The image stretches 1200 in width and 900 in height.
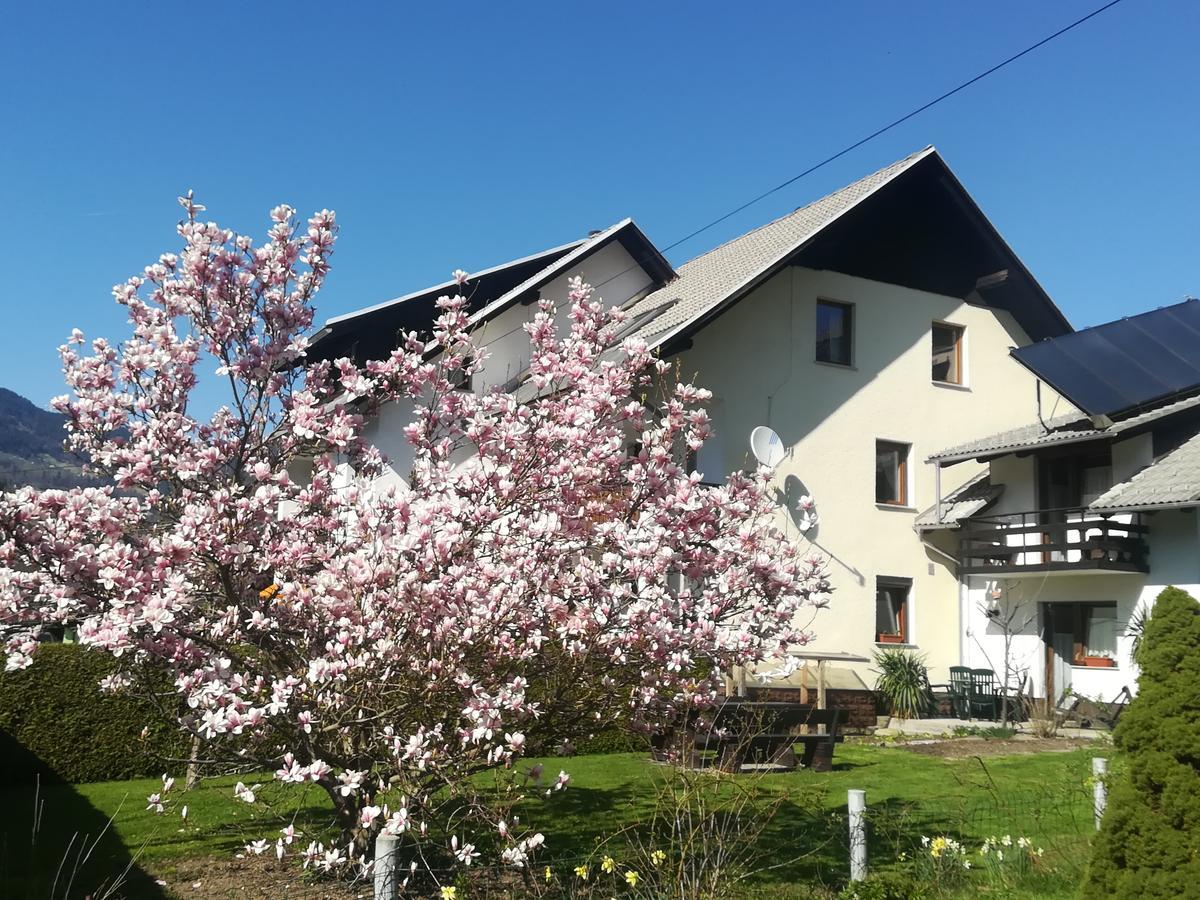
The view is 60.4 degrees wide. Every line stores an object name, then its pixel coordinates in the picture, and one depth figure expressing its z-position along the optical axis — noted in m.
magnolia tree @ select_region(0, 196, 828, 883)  4.84
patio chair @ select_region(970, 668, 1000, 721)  18.23
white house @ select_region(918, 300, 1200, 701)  16.83
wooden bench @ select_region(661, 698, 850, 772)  10.06
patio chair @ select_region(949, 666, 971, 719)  18.30
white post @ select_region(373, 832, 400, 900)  4.27
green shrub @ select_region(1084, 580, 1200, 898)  3.95
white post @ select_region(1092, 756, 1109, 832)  6.21
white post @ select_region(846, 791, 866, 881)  5.52
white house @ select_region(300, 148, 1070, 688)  17.61
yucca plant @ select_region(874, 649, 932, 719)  17.70
